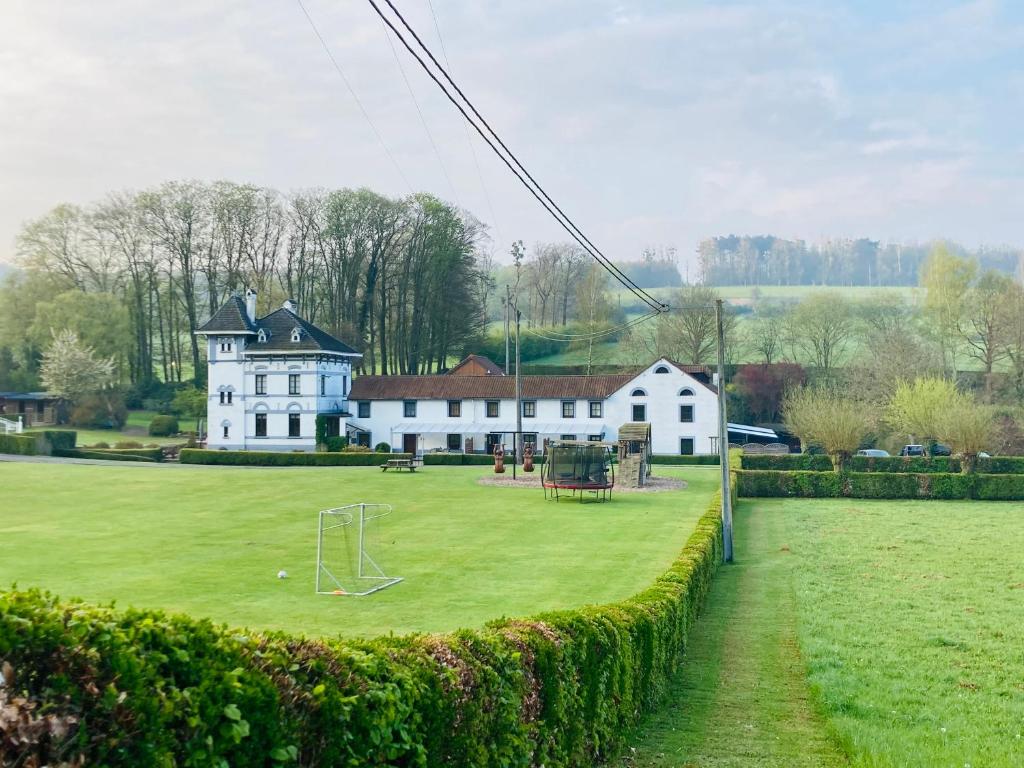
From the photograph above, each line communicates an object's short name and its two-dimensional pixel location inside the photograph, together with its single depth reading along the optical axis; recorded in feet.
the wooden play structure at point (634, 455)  132.67
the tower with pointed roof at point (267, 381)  201.57
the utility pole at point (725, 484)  81.97
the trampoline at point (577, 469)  115.14
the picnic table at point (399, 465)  154.71
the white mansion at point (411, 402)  198.08
